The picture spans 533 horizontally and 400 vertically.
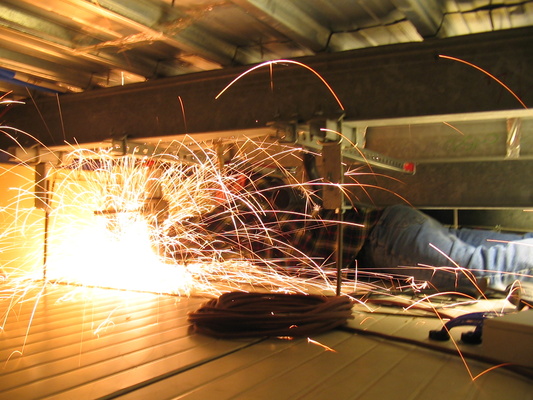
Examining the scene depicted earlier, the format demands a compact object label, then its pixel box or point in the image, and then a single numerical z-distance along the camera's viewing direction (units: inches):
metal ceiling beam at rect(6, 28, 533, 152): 62.2
